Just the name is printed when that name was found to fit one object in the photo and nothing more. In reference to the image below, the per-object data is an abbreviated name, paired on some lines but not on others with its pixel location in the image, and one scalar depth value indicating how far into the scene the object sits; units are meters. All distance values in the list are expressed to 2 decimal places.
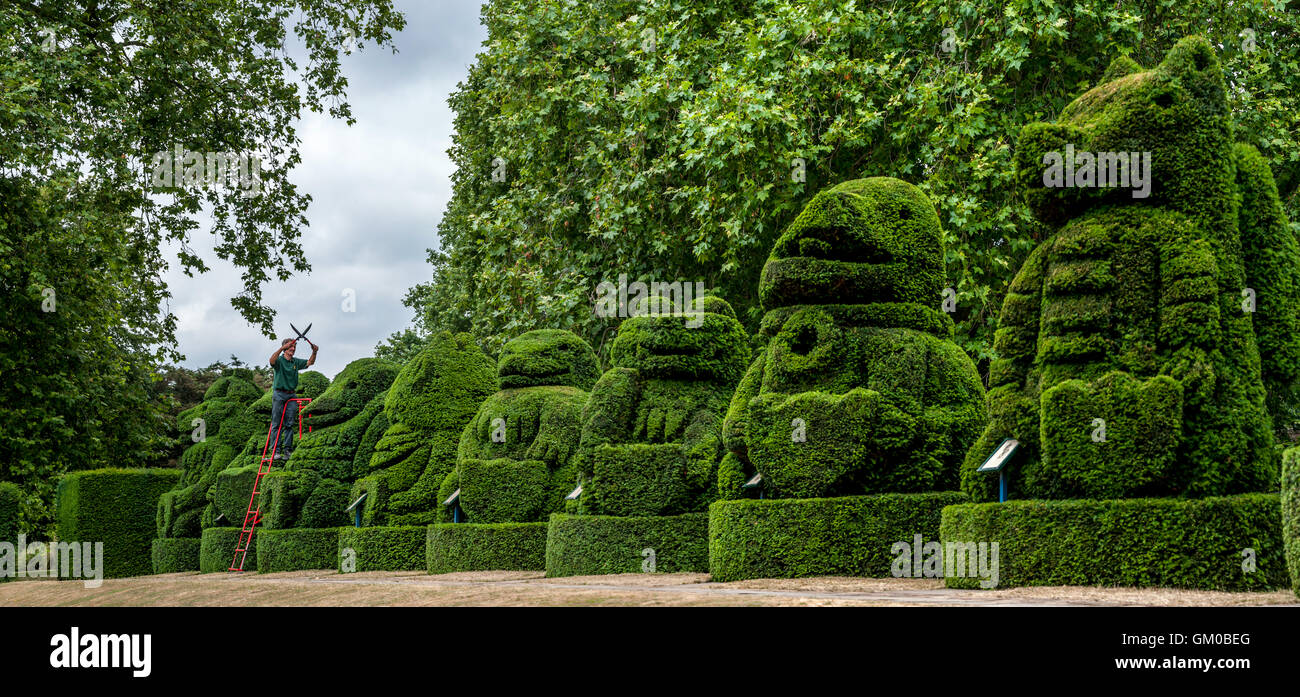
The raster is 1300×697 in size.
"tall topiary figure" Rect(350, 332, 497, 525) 15.30
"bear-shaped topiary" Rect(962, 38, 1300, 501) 7.97
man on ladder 18.47
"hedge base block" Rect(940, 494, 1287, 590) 7.60
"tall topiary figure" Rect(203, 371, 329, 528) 18.33
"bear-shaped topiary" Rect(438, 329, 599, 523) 13.73
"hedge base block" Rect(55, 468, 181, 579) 17.20
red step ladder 17.77
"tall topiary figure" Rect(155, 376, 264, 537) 19.97
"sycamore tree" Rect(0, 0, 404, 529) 15.93
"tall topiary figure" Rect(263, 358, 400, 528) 16.48
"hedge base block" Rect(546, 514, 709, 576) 11.59
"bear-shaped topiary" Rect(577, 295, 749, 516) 11.73
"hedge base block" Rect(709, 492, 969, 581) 9.76
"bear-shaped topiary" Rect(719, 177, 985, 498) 9.98
